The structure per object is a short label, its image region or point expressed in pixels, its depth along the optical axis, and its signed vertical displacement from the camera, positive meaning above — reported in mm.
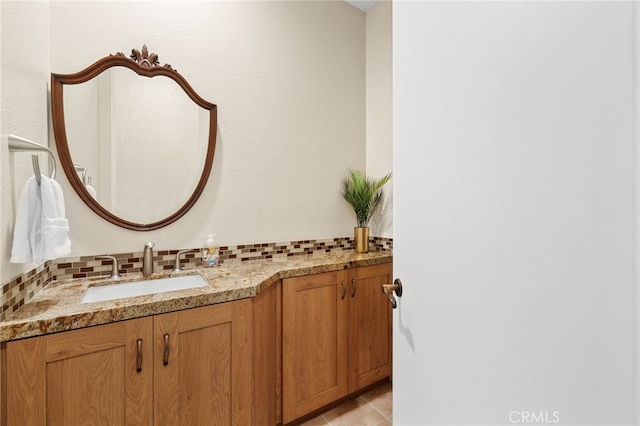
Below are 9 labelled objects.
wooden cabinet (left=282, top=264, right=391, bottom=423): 1699 -792
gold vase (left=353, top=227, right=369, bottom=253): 2293 -227
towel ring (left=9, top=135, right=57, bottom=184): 1063 +231
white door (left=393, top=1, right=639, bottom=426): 490 -5
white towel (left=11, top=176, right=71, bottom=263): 1076 -54
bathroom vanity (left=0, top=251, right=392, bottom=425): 1019 -599
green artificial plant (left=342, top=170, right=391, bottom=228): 2326 +121
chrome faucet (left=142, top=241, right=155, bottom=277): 1600 -275
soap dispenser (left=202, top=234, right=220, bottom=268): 1806 -265
